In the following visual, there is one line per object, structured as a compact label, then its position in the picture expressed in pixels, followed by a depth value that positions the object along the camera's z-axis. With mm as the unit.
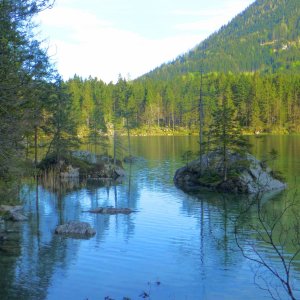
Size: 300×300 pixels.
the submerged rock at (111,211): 27781
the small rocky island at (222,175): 36844
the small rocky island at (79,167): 46312
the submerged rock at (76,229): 22142
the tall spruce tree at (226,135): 37188
